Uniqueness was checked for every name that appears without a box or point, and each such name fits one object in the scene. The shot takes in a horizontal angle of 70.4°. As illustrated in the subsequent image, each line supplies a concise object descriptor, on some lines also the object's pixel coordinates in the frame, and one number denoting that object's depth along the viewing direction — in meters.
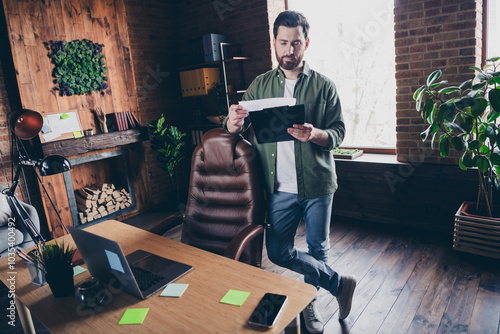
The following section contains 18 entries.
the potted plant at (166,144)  4.34
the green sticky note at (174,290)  1.29
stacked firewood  4.01
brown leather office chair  1.94
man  1.90
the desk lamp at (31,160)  1.45
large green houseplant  2.32
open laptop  1.21
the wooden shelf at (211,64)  3.97
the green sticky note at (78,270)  1.55
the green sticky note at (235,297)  1.21
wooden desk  1.13
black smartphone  1.08
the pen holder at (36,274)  1.46
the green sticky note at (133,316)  1.16
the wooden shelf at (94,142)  3.57
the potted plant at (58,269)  1.32
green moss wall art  3.69
